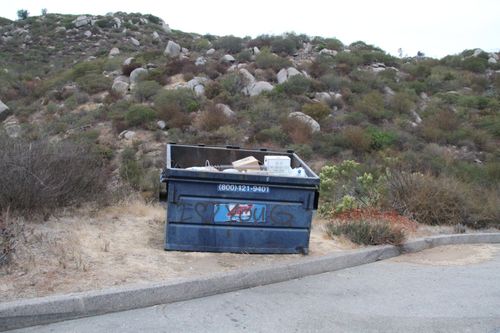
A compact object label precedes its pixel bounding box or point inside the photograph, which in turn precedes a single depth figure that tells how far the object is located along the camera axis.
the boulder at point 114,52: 41.28
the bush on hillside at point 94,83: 28.54
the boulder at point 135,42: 47.87
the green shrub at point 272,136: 21.28
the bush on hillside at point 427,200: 9.00
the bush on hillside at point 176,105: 22.58
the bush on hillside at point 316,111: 24.14
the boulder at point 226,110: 23.17
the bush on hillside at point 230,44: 34.44
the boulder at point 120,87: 27.30
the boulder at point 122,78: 29.34
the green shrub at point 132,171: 12.53
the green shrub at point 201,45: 37.14
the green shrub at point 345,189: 8.81
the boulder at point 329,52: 35.06
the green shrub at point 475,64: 35.75
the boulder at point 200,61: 30.09
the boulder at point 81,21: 53.38
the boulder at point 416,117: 25.87
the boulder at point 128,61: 31.77
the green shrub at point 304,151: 20.10
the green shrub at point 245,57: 31.56
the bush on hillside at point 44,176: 6.33
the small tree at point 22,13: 65.24
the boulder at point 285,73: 28.14
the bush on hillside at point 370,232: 6.94
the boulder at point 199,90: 25.62
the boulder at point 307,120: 22.57
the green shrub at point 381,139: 21.72
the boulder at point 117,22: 53.04
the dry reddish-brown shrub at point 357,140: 21.19
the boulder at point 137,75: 28.65
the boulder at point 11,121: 25.86
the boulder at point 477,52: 39.59
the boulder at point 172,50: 34.42
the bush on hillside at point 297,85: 26.55
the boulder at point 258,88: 26.38
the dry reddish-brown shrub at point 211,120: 22.00
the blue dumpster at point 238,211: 5.48
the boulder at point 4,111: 27.88
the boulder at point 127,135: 21.98
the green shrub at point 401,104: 26.62
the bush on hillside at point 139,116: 22.91
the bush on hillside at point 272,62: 29.69
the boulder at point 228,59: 31.39
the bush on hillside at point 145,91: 25.92
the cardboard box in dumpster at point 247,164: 6.43
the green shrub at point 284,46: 34.59
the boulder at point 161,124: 22.55
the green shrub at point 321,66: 29.96
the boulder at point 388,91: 28.80
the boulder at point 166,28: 55.53
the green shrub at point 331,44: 37.31
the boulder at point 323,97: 26.47
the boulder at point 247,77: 27.06
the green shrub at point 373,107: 25.31
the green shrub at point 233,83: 26.17
